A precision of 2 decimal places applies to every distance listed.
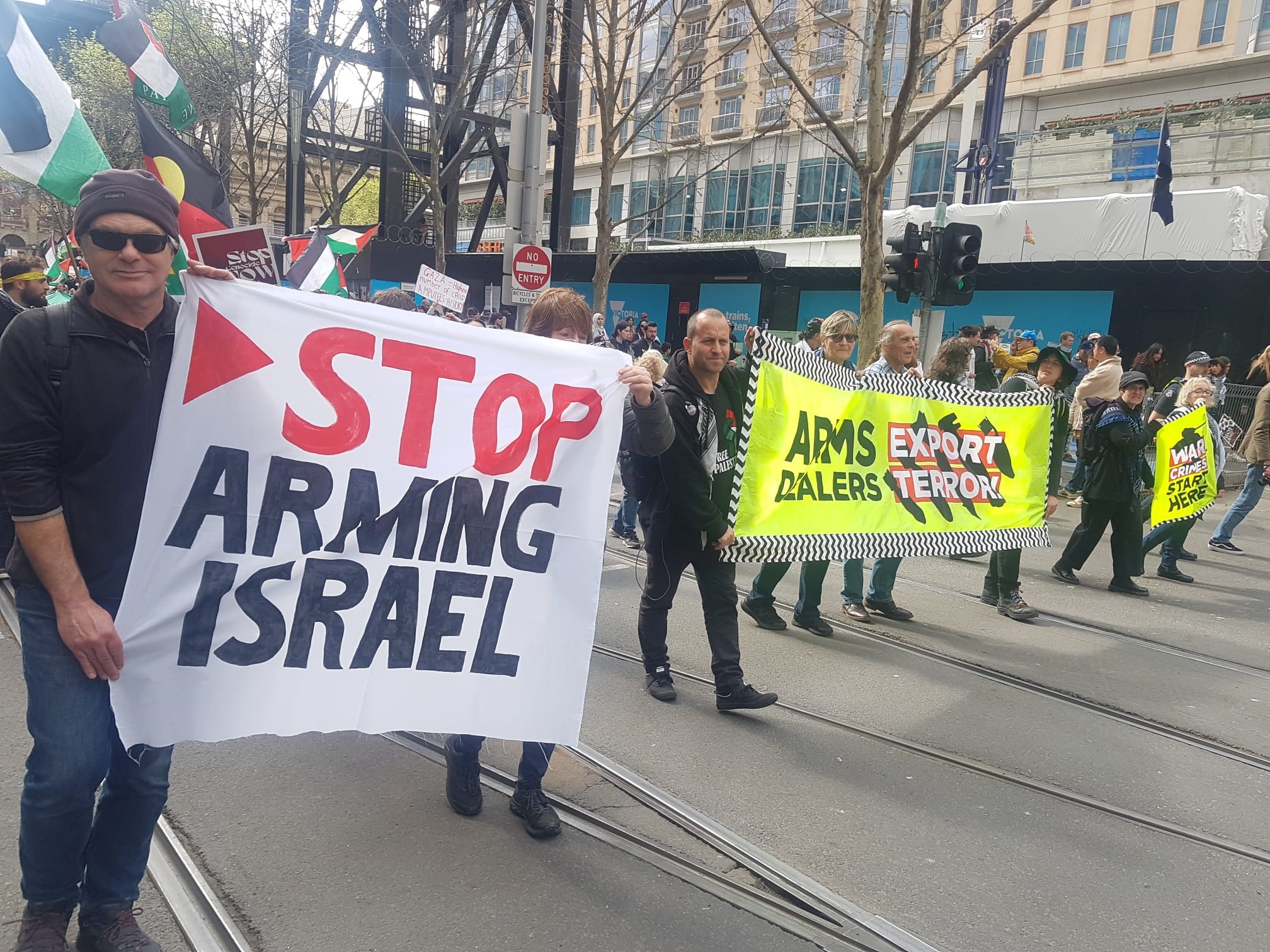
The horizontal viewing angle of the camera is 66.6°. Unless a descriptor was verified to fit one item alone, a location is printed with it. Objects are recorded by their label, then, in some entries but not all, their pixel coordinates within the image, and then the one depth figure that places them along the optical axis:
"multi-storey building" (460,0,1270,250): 23.92
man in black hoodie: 4.51
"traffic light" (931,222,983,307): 11.52
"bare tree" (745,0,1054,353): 11.79
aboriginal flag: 4.68
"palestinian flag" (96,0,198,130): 4.88
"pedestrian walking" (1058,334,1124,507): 7.66
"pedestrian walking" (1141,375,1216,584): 8.48
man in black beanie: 2.26
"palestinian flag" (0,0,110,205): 3.24
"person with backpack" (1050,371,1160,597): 7.53
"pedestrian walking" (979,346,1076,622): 6.64
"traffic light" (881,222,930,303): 11.57
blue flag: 20.14
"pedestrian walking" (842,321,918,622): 6.29
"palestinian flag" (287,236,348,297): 10.30
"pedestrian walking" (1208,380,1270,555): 8.72
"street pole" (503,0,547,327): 13.21
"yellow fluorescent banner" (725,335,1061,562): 4.99
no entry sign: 13.44
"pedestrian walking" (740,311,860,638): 6.14
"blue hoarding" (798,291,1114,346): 22.89
